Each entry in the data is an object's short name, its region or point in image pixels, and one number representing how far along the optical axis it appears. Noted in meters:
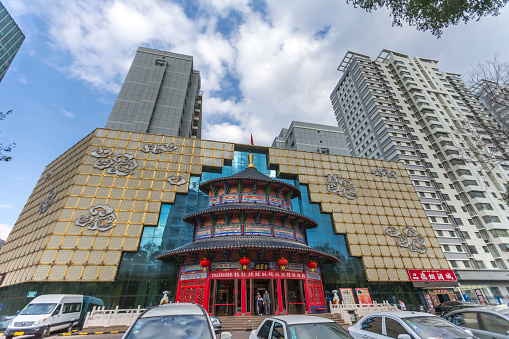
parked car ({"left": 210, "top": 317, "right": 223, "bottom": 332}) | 12.01
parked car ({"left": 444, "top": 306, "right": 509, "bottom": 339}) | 6.04
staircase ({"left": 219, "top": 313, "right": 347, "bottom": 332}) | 13.20
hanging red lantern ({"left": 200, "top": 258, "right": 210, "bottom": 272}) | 15.69
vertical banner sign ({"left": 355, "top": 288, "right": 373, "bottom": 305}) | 19.69
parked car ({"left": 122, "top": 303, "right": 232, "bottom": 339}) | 4.18
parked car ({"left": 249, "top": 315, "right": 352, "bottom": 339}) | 5.12
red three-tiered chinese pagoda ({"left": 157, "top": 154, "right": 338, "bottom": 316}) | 15.80
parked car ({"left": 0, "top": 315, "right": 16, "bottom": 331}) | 13.80
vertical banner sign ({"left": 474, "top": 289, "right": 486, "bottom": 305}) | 27.30
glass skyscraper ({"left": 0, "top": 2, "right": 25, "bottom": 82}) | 67.81
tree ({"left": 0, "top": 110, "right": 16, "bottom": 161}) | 10.93
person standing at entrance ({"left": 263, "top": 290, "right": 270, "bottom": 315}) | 15.10
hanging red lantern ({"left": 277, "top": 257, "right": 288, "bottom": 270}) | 15.81
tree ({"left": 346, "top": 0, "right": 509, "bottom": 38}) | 8.66
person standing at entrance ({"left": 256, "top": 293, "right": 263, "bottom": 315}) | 15.02
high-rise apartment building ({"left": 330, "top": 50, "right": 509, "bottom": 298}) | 34.59
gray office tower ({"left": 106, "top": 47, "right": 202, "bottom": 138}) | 37.72
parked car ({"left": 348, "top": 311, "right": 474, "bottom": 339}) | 5.36
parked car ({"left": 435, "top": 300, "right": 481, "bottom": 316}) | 18.48
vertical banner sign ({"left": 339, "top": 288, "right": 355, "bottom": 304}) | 19.42
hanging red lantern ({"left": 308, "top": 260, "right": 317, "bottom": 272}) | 17.02
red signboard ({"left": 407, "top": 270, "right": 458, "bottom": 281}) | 21.08
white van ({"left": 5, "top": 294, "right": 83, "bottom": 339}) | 10.82
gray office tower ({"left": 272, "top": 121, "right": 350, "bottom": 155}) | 49.12
